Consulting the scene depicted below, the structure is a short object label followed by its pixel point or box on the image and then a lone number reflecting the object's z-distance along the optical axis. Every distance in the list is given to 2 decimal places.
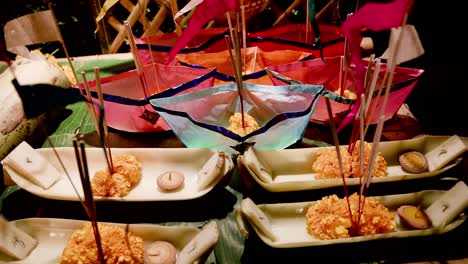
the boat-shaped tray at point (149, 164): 0.56
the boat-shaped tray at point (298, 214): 0.49
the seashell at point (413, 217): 0.49
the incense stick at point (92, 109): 0.51
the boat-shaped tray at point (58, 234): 0.48
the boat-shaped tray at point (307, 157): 0.56
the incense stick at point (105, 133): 0.50
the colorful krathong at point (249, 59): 0.72
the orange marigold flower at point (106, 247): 0.45
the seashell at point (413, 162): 0.55
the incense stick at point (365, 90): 0.48
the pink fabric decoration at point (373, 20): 0.40
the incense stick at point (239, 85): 0.57
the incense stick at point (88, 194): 0.37
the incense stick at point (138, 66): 0.58
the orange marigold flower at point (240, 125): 0.59
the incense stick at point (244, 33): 0.64
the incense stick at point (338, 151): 0.41
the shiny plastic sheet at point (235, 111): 0.56
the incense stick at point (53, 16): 0.48
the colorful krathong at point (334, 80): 0.58
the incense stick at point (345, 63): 0.60
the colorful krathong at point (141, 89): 0.60
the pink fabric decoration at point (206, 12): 0.58
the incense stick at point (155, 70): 0.66
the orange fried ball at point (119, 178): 0.52
